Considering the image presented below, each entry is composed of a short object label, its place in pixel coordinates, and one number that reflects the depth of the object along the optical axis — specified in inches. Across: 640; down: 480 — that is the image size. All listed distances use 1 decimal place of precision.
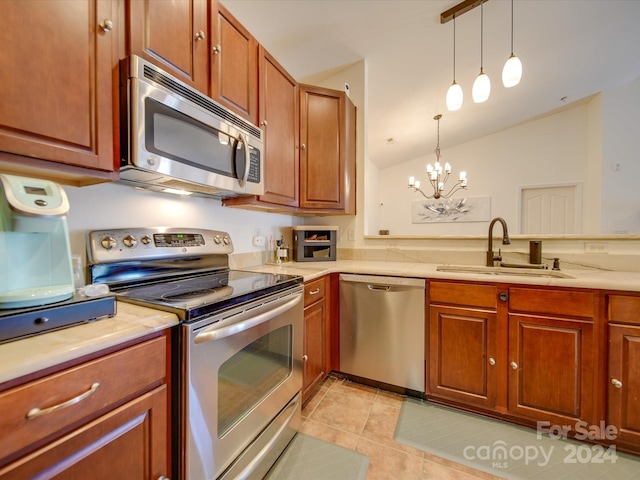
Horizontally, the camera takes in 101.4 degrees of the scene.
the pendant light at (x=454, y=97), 75.1
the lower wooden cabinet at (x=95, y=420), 20.6
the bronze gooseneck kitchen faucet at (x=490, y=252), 76.2
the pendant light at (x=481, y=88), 70.2
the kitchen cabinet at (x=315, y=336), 64.7
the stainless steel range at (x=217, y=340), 33.5
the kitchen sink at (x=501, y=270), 66.2
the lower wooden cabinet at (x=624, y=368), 50.3
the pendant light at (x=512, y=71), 65.8
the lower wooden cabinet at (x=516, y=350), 53.9
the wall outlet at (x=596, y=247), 68.7
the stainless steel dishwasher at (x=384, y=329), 68.1
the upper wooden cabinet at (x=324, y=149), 84.0
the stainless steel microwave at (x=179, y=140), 38.0
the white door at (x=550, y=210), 182.7
